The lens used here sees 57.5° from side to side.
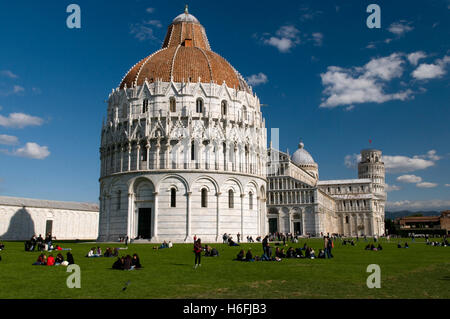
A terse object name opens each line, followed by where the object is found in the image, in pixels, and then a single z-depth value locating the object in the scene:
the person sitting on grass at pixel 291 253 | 27.98
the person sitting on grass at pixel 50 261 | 22.66
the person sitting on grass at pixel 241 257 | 25.77
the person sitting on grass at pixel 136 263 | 20.59
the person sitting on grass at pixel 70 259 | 21.83
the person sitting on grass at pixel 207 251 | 29.28
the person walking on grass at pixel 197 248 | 20.88
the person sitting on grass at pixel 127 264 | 19.84
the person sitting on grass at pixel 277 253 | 26.48
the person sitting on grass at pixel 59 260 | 22.95
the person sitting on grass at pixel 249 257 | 25.64
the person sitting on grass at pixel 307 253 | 27.50
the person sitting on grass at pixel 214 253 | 29.23
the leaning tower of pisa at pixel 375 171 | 143.00
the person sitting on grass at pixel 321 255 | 27.59
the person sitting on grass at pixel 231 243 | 40.78
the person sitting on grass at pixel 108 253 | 28.81
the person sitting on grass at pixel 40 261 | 22.97
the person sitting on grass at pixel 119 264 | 20.30
